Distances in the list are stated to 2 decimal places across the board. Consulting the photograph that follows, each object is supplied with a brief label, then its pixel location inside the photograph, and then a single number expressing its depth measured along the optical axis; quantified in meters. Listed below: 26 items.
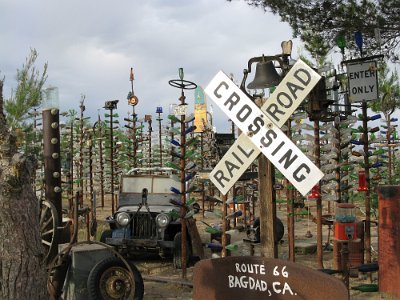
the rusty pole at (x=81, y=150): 17.05
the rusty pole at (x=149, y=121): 22.36
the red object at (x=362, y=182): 7.41
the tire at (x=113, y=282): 5.73
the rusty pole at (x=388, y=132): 15.34
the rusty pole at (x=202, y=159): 18.88
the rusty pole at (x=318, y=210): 7.14
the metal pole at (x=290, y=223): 7.45
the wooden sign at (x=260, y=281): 2.66
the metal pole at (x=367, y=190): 7.27
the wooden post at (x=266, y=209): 3.28
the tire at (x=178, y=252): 8.11
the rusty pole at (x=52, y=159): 7.13
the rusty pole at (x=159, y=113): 21.35
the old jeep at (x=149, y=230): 8.20
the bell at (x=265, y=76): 3.71
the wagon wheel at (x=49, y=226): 6.11
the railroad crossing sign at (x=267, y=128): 2.74
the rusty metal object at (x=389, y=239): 6.02
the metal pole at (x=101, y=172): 18.84
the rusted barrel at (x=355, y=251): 7.16
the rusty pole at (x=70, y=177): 13.78
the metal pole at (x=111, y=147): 15.54
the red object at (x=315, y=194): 7.20
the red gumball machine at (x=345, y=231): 6.19
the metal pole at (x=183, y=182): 7.35
